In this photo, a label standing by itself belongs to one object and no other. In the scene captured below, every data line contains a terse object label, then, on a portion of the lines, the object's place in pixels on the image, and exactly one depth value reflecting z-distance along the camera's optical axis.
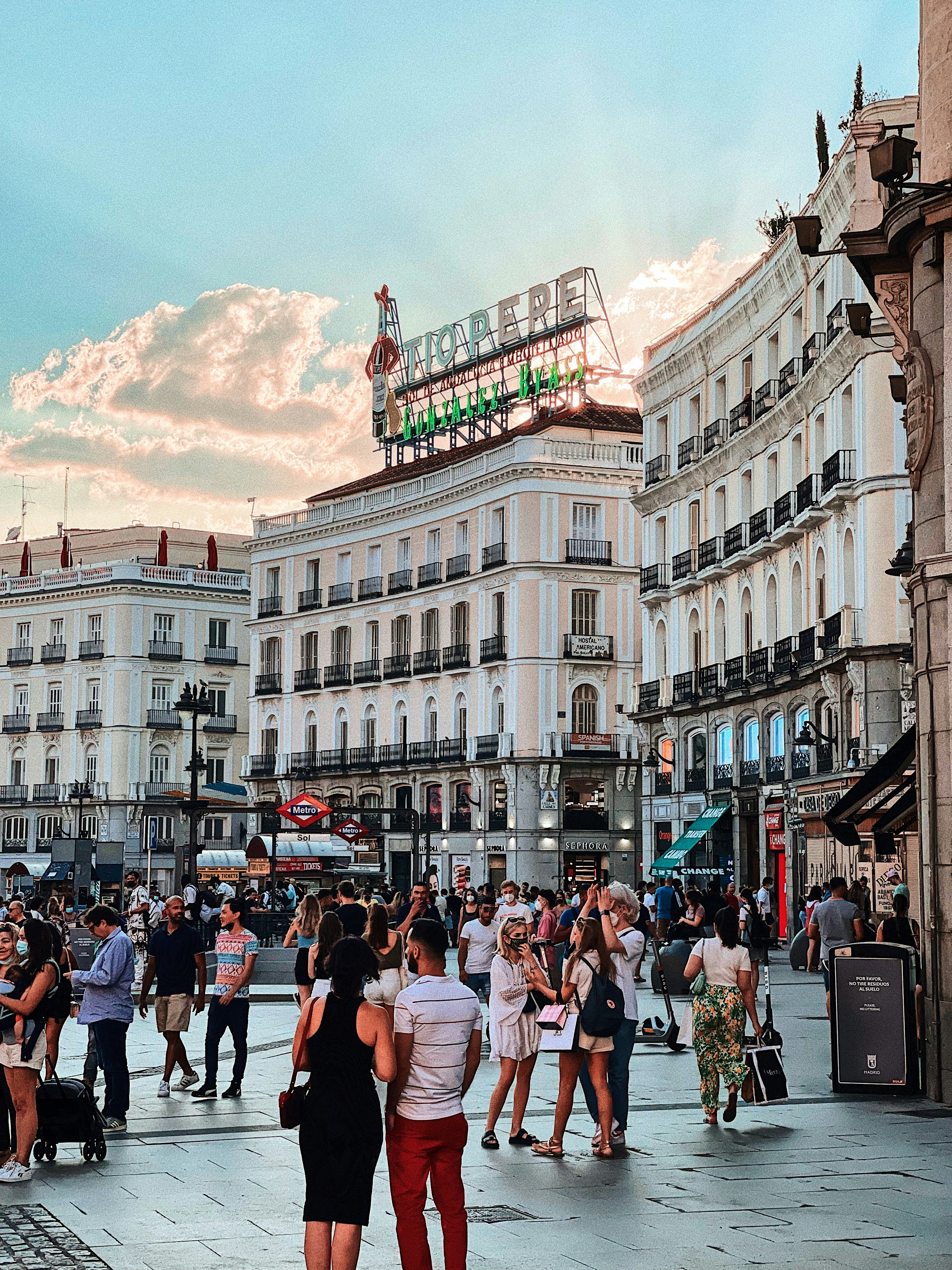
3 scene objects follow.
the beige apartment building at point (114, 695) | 82.31
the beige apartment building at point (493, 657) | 63.22
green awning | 48.75
